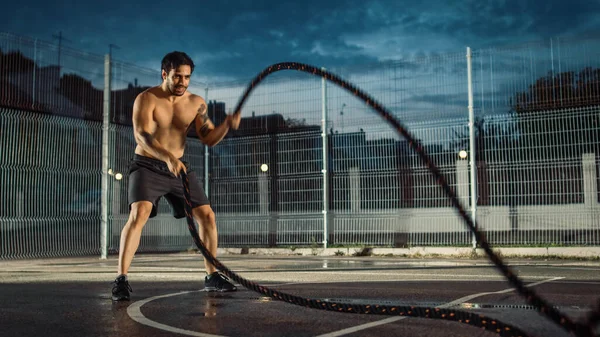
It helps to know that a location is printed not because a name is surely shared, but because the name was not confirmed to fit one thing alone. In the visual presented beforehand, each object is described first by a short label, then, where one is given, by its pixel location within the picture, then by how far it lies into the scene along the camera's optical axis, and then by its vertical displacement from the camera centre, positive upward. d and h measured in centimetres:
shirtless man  592 +63
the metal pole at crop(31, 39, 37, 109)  1391 +313
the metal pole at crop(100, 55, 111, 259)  1470 +103
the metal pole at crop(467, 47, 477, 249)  1334 +123
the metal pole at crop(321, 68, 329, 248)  1523 +109
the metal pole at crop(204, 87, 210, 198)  1720 +119
